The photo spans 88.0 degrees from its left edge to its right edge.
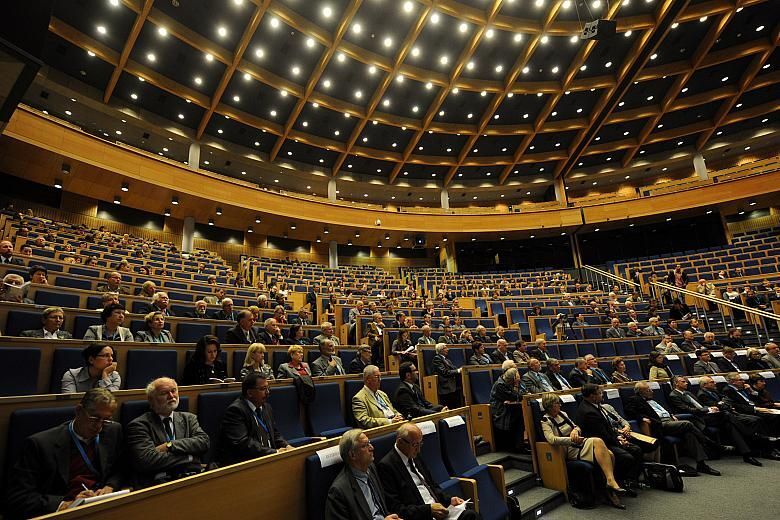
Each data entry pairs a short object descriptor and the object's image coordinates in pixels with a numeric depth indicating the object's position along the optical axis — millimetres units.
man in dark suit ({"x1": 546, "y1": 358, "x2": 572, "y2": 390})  4457
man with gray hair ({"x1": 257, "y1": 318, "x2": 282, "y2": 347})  3966
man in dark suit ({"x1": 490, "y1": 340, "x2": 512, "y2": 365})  5207
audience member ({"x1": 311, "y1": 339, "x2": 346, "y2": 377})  3492
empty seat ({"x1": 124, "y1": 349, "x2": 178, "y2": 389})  2604
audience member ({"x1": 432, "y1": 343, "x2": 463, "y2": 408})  4328
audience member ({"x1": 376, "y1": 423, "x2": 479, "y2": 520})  1903
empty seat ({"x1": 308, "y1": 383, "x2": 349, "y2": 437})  2822
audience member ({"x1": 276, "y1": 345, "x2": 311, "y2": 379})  3107
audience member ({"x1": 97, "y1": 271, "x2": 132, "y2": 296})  4410
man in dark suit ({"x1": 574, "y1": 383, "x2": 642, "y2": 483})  3105
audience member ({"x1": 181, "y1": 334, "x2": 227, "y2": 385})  2756
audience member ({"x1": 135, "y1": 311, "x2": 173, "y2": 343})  3088
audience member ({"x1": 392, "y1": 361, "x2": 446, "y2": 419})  3211
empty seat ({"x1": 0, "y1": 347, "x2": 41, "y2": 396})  2149
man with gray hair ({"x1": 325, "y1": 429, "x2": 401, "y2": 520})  1665
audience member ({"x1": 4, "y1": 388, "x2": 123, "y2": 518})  1459
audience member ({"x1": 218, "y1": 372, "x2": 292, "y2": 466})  2076
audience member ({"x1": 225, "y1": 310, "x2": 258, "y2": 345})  3617
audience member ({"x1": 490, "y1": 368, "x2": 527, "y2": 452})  3557
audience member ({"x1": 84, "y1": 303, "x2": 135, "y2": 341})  2811
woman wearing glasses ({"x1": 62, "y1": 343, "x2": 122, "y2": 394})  2191
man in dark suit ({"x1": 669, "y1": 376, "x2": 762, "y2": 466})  3919
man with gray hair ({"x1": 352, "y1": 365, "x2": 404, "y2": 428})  2848
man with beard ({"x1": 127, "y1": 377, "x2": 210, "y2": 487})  1741
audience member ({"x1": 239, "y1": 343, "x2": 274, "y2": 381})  2908
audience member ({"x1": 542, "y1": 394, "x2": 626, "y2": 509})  2889
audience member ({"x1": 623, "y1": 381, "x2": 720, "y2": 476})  3566
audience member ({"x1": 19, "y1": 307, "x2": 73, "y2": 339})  2699
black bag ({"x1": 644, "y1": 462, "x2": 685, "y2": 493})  3080
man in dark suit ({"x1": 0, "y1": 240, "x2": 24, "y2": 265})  4483
